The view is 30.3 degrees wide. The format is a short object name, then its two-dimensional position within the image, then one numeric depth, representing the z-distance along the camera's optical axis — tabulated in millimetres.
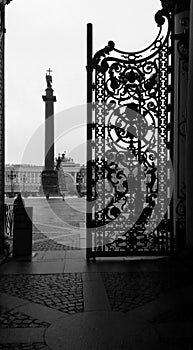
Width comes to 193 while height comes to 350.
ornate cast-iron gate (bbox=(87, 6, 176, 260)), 6879
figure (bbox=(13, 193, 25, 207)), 7408
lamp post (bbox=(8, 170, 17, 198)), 28459
